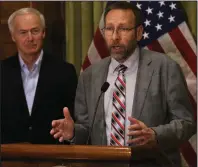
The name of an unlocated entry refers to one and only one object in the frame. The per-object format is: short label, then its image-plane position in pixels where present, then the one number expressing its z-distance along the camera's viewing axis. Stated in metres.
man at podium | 7.20
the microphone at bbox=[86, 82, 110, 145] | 7.01
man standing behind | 7.56
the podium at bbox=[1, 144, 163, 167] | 6.67
